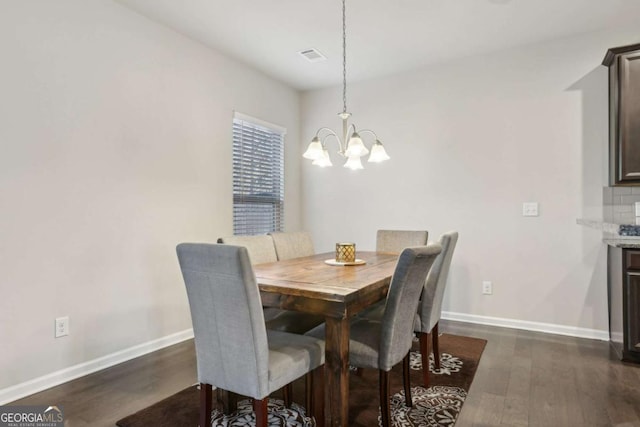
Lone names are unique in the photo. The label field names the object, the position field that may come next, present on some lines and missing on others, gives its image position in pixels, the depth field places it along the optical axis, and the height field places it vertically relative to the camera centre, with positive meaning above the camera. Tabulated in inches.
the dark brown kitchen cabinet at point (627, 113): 115.0 +29.7
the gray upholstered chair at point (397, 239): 127.1 -10.1
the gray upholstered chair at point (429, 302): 92.4 -22.7
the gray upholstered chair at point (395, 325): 69.6 -22.0
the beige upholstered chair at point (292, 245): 119.5 -11.3
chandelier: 95.7 +14.8
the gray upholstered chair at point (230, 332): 58.9 -19.8
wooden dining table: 66.6 -16.6
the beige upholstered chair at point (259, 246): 103.8 -10.6
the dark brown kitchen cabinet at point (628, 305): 106.1 -26.5
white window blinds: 155.9 +14.7
